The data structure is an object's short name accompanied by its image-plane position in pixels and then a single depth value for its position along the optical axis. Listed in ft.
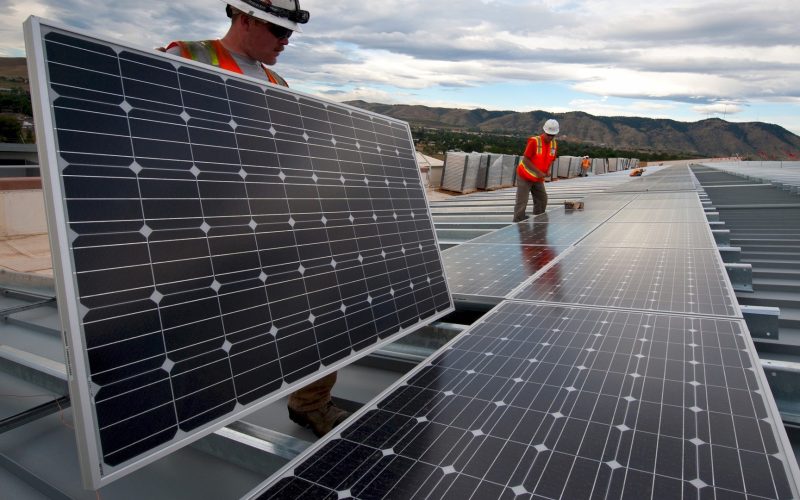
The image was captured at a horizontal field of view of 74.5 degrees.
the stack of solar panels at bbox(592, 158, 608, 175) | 180.86
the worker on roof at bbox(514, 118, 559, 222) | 36.40
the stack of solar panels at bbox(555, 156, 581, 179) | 146.38
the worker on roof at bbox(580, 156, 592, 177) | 157.48
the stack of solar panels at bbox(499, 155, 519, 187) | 104.22
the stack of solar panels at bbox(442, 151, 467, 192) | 92.17
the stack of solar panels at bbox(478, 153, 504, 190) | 97.71
